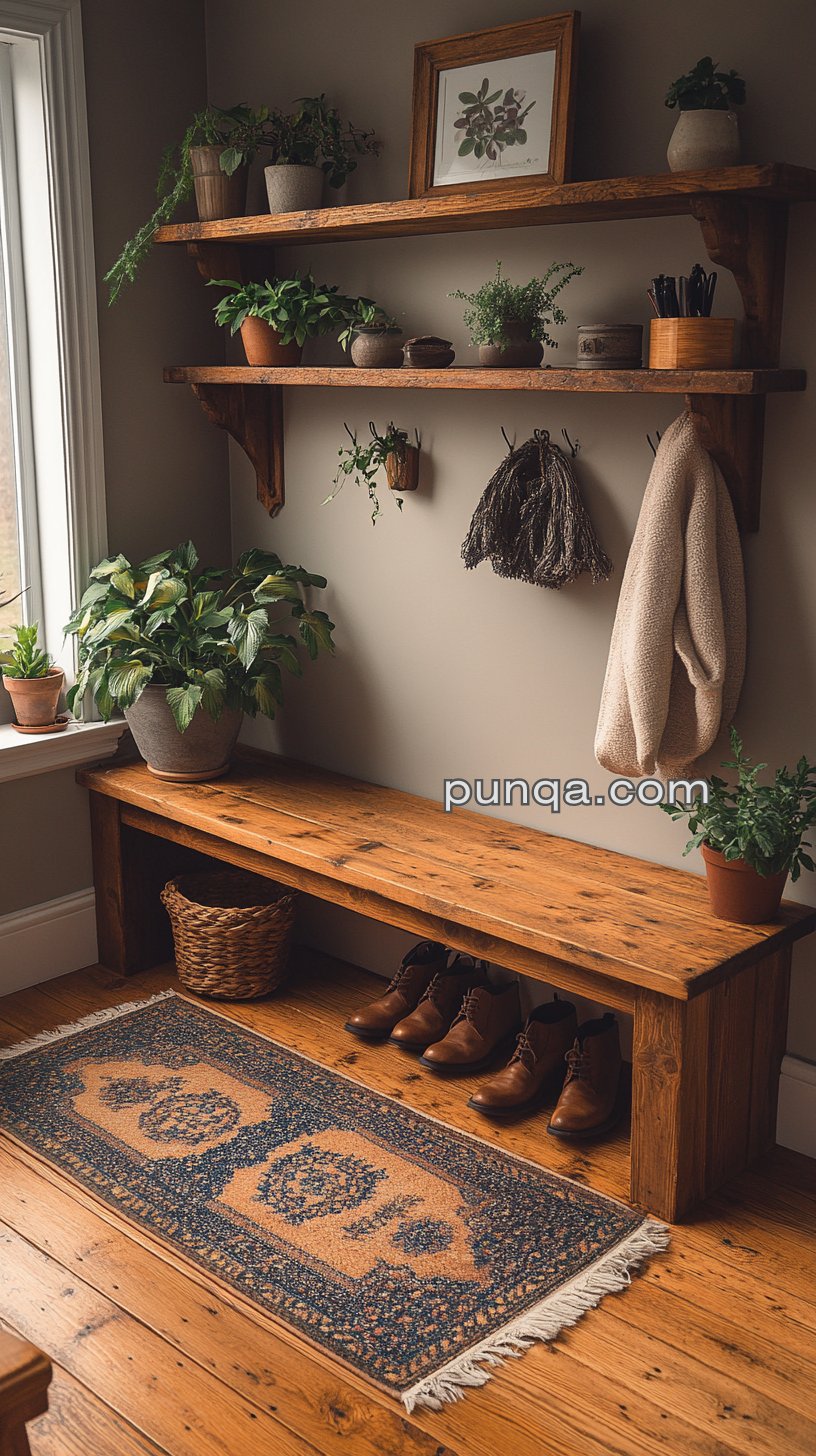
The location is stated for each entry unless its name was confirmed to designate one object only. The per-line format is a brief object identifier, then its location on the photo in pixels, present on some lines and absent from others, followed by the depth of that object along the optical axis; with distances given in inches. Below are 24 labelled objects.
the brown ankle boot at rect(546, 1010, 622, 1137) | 99.9
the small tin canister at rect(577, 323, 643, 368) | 92.5
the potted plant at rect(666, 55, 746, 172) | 85.7
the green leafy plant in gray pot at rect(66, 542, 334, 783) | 116.3
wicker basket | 120.4
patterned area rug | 81.0
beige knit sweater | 92.1
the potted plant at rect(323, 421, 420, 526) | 115.3
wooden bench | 88.8
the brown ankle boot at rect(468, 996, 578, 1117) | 103.2
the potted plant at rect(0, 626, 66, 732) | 122.9
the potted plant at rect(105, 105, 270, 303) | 114.7
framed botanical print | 95.4
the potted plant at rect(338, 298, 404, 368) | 108.0
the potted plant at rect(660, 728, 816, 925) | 89.7
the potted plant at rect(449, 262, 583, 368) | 99.6
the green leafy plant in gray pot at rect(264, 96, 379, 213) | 112.3
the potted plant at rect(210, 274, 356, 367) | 112.3
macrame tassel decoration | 102.4
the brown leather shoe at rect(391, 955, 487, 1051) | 113.0
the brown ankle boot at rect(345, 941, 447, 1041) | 116.0
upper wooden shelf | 81.8
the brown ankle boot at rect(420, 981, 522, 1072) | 109.3
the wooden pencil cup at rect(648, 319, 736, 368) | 87.4
